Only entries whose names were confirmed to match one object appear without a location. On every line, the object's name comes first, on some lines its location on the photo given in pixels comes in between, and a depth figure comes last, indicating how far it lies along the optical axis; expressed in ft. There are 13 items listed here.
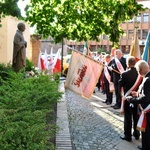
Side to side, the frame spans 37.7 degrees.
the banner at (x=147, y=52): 18.81
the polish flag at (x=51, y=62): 40.56
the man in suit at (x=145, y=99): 11.59
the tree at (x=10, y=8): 20.30
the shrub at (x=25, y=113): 7.72
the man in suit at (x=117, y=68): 22.73
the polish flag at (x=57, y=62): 39.69
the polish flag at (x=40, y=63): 39.33
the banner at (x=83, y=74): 19.85
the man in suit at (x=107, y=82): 24.77
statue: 20.38
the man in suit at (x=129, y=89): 14.49
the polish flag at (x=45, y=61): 39.99
